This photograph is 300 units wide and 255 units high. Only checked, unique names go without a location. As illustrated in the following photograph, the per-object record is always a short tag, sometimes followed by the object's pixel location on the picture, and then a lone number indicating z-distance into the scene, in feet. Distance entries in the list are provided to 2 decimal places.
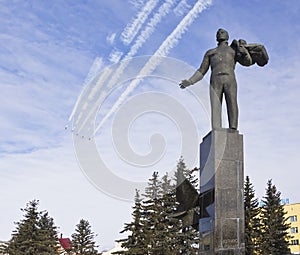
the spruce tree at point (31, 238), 103.35
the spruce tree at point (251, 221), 97.79
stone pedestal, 26.96
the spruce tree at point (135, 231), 94.79
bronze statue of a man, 30.53
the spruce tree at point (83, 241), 115.03
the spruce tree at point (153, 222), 89.86
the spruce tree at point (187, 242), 89.70
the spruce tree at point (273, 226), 101.34
